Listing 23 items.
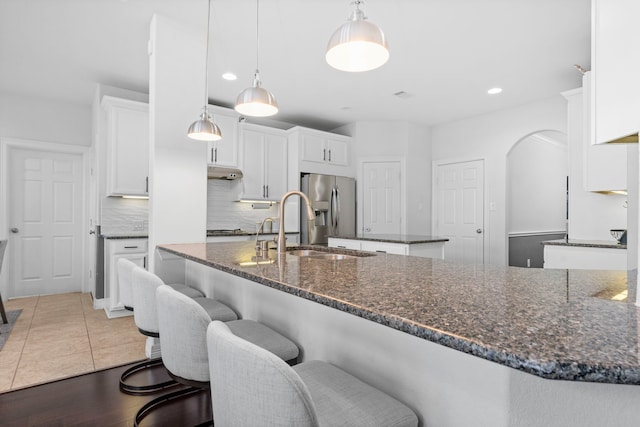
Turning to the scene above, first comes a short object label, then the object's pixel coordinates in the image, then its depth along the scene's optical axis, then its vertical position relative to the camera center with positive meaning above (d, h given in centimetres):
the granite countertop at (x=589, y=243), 306 -26
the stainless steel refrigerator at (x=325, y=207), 514 +10
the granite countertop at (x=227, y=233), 419 -24
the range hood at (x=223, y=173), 456 +55
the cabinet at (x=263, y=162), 493 +75
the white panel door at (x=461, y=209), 534 +9
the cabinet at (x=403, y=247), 341 -34
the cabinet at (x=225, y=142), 454 +95
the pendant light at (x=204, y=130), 243 +58
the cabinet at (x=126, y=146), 386 +75
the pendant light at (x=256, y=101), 208 +67
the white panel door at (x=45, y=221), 461 -12
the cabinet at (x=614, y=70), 80 +36
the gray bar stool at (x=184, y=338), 119 -44
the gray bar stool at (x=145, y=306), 172 -53
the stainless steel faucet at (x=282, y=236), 212 -13
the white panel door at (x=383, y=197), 574 +28
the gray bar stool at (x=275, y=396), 67 -39
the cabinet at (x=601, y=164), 322 +48
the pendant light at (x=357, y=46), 139 +72
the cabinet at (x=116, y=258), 371 -49
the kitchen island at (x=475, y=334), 56 -21
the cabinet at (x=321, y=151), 530 +100
